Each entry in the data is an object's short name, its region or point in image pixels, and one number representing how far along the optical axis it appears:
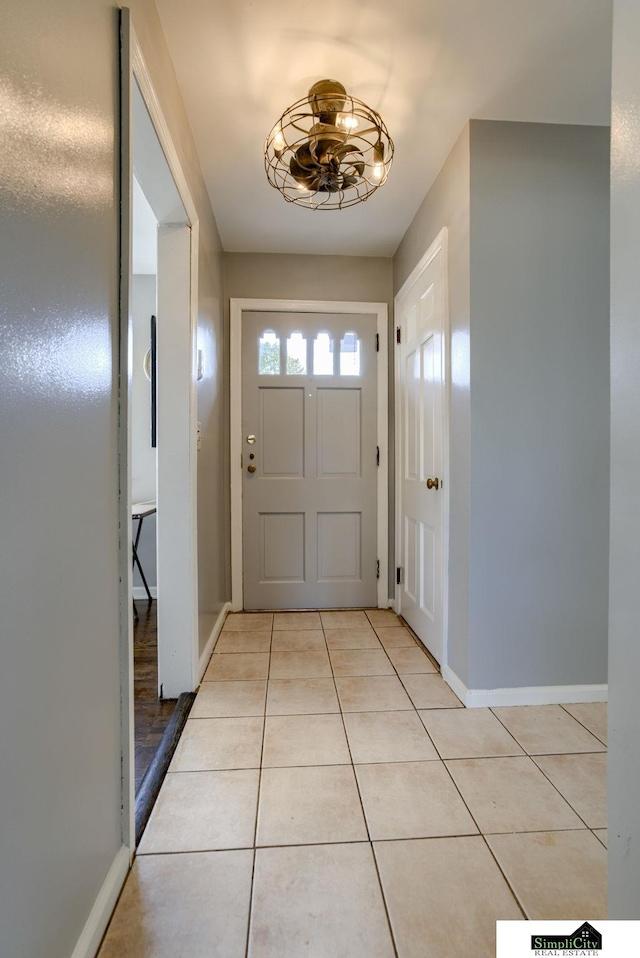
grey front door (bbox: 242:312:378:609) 2.99
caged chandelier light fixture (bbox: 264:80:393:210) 1.56
